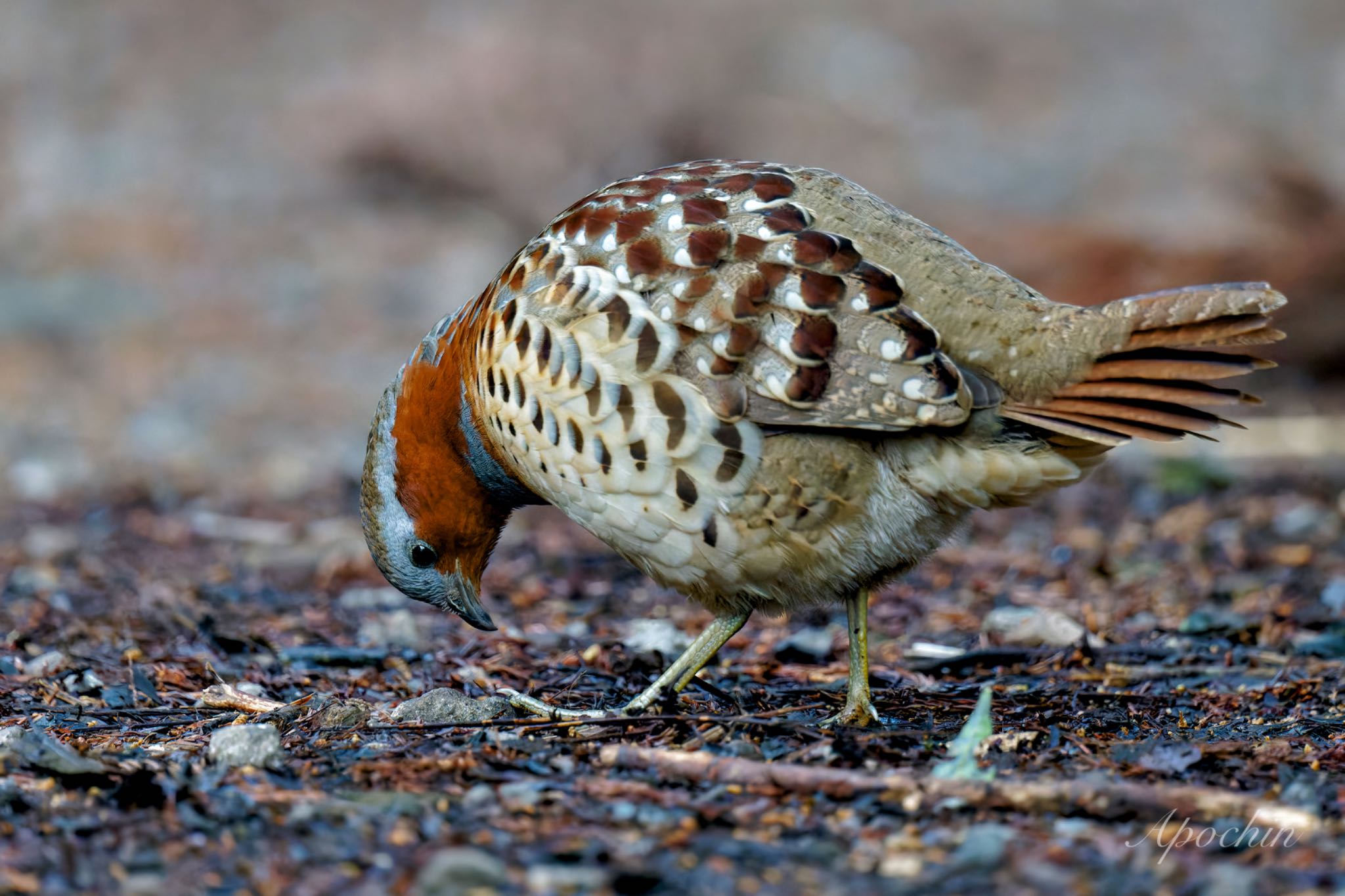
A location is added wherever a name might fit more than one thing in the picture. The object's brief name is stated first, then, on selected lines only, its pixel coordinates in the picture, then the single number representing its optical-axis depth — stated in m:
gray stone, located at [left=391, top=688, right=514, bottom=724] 8.89
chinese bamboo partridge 8.78
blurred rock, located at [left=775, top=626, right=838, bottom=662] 12.02
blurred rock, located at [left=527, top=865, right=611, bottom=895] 5.99
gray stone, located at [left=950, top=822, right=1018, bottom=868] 6.20
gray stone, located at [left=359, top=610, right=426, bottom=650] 12.34
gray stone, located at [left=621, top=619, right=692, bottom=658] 12.13
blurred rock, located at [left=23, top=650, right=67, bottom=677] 10.58
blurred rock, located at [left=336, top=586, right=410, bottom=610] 14.00
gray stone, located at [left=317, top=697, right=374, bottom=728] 8.83
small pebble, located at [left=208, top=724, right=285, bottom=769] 7.73
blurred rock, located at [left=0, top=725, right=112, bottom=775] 7.35
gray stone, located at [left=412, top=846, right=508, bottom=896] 5.97
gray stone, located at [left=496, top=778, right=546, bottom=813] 7.11
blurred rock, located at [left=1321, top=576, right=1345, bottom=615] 12.92
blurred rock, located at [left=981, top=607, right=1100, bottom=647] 12.19
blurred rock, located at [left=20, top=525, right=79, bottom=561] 15.86
